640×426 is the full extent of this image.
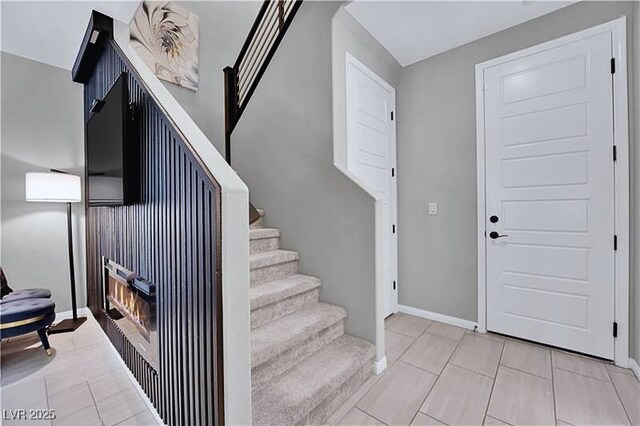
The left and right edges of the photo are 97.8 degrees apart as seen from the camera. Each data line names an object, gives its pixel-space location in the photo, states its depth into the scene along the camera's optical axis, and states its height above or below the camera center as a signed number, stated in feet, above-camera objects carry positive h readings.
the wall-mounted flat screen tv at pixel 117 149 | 5.21 +1.28
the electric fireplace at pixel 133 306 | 4.86 -2.01
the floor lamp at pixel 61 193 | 7.91 +0.61
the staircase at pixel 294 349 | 4.68 -2.90
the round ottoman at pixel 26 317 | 6.39 -2.45
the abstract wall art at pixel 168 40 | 9.78 +6.41
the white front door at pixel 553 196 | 6.82 +0.27
